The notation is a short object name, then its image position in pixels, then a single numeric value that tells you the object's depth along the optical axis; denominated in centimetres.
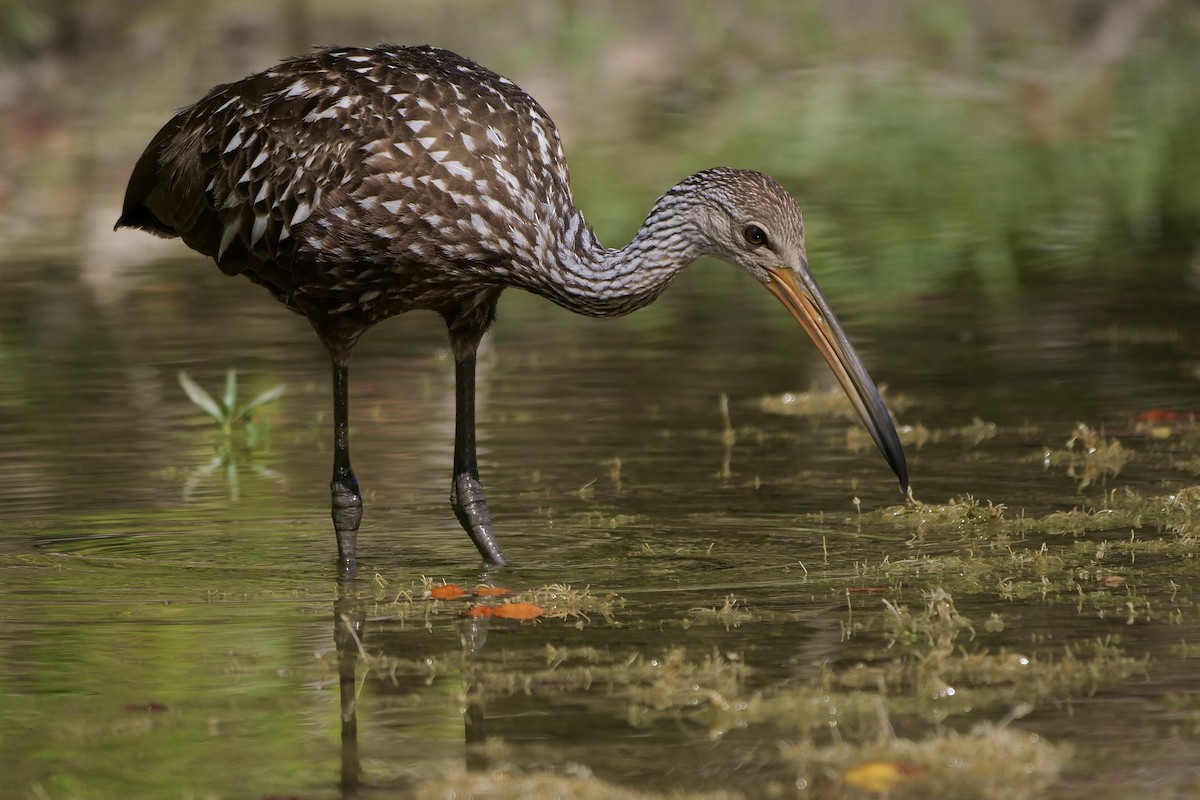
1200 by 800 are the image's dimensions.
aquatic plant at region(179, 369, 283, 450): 2017
